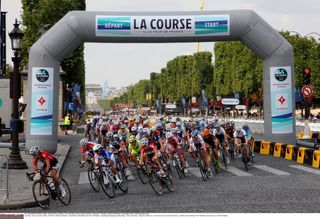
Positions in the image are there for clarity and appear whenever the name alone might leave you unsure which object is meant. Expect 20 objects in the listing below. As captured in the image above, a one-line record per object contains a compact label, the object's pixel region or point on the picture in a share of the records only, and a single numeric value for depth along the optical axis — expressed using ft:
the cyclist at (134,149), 66.10
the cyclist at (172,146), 64.85
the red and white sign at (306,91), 98.28
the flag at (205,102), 322.55
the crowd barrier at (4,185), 46.78
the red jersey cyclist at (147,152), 54.90
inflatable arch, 85.35
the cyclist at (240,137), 71.63
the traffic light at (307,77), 96.89
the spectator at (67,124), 158.81
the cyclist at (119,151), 62.23
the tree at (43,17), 188.55
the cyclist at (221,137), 76.28
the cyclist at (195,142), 66.18
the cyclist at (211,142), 69.21
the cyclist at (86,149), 54.34
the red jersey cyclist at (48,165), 45.96
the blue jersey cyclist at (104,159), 52.65
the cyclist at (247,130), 75.87
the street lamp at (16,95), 69.62
